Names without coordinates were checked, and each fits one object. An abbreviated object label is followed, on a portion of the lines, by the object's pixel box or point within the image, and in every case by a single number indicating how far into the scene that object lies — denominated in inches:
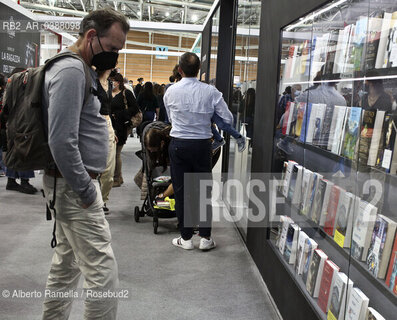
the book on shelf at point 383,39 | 63.7
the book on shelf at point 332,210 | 85.6
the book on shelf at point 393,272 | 64.7
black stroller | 179.6
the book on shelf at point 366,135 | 68.2
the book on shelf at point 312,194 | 96.4
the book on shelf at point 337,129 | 81.6
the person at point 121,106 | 214.5
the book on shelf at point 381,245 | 66.0
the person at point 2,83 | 226.5
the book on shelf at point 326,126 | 88.3
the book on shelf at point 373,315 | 66.8
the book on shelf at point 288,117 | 114.7
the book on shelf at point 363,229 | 69.8
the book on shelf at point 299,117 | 106.7
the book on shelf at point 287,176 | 114.2
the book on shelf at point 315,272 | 91.2
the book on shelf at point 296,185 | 107.8
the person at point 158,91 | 469.0
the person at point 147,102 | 403.9
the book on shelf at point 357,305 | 70.5
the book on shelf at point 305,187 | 101.2
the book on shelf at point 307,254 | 97.2
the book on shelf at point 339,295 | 77.4
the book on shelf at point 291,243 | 108.0
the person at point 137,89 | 522.9
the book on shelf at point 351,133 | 73.7
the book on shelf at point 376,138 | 65.6
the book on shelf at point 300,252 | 102.3
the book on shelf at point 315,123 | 94.3
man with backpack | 67.9
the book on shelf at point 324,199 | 89.7
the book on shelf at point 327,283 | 85.0
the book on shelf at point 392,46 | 61.7
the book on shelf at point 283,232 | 114.7
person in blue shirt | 147.8
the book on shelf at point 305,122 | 101.9
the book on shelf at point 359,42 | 71.0
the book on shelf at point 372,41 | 66.4
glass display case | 65.9
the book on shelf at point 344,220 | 77.3
